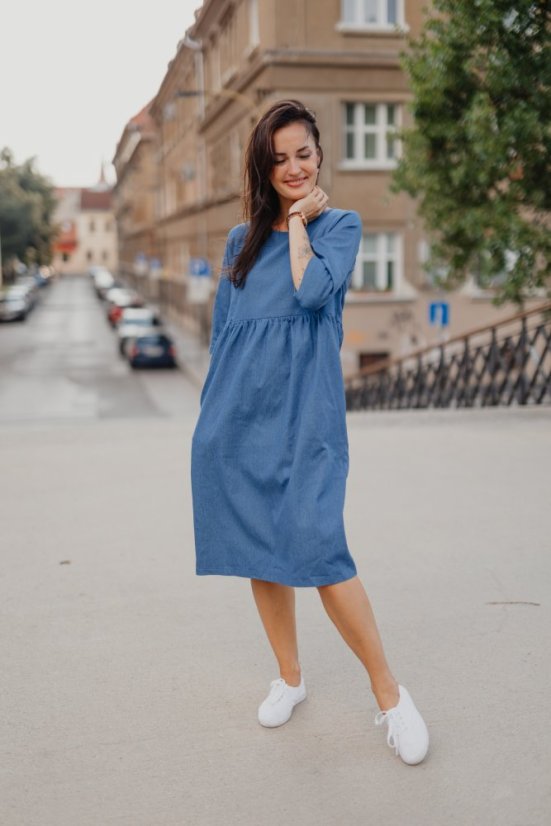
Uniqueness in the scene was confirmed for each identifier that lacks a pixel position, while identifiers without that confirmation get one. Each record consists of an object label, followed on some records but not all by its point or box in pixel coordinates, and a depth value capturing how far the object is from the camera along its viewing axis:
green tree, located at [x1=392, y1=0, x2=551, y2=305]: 10.50
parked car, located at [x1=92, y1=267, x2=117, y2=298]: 77.81
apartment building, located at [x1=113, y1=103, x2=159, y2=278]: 66.38
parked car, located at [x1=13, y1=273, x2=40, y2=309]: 65.30
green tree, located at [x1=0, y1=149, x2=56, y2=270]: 71.38
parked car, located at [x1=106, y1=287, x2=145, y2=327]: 48.75
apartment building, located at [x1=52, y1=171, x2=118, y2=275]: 154.50
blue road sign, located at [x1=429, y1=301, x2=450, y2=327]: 23.53
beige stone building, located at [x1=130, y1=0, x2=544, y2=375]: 26.05
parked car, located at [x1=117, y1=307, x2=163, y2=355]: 37.88
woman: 2.80
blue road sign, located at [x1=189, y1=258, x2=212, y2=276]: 30.67
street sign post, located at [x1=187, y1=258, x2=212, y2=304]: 30.67
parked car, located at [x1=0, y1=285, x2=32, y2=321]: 54.00
